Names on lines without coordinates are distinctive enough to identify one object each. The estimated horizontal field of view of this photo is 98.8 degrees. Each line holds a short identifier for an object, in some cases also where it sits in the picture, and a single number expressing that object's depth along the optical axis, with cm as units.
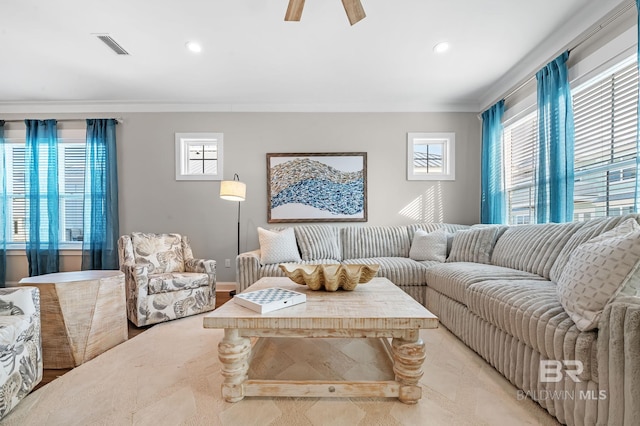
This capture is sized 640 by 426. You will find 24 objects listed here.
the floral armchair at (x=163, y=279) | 247
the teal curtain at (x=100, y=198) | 363
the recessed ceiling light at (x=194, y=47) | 249
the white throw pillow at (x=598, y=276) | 110
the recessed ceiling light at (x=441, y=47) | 253
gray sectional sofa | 101
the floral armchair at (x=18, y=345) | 129
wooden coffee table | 124
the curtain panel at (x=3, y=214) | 370
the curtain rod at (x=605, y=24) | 191
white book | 132
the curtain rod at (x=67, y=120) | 375
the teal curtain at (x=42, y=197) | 363
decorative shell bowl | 164
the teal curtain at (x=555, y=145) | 234
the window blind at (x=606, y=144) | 196
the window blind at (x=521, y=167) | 289
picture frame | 375
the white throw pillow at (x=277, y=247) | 298
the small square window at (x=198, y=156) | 378
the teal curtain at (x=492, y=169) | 334
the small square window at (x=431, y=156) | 380
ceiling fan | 162
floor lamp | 317
